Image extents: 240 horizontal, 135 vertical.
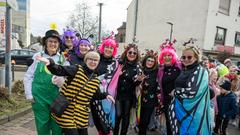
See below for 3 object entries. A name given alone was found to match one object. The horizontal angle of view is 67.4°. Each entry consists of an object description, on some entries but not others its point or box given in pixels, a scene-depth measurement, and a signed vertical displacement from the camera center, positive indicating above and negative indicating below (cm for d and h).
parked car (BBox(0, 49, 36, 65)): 1332 -52
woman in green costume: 246 -57
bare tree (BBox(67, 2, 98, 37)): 2013 +324
